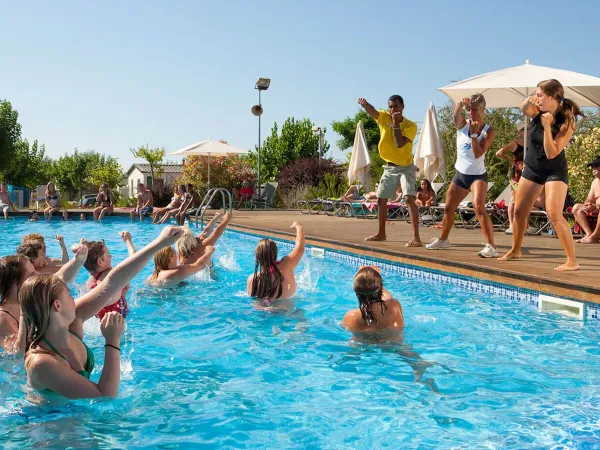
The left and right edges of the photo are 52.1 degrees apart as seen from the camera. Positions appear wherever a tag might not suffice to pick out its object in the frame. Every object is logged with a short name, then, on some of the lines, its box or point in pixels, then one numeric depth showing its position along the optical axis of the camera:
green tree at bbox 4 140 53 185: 50.50
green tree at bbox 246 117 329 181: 41.44
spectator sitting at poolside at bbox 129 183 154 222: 19.58
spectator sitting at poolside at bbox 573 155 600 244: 9.07
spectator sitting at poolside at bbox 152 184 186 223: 18.55
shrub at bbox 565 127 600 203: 12.31
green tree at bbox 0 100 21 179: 41.44
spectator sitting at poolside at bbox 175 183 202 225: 17.33
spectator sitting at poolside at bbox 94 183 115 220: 19.98
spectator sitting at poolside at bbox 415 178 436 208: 14.11
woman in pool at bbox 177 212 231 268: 6.64
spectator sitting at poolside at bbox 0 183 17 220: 20.02
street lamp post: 26.64
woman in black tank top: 5.74
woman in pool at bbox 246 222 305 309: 5.54
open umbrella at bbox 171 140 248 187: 21.66
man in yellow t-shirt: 8.45
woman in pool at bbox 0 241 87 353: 3.52
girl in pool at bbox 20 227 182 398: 2.61
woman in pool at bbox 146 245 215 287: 6.50
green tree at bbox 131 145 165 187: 37.88
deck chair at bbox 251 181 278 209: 26.26
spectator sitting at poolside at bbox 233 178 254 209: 26.68
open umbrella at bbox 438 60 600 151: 8.78
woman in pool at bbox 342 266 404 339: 4.27
